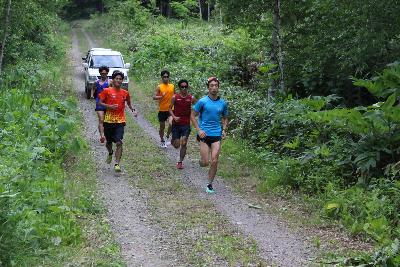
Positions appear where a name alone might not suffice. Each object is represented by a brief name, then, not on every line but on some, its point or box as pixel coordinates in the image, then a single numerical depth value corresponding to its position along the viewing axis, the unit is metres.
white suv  22.20
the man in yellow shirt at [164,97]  13.71
